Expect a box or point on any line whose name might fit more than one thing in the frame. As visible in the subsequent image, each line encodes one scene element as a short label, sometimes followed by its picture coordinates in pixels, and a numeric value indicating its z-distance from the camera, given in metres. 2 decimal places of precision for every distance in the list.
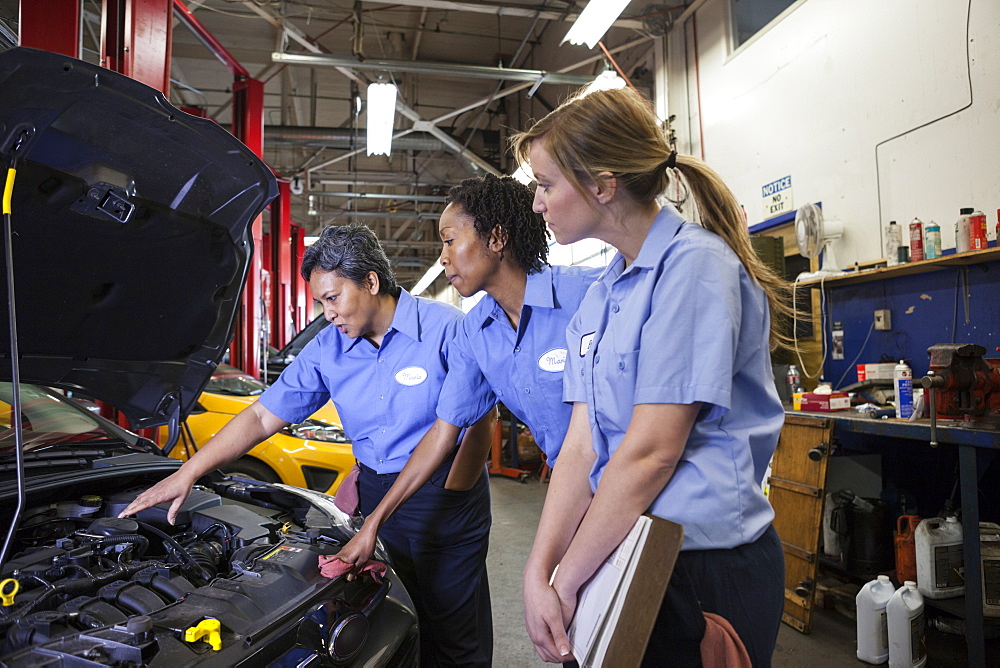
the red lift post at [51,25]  2.81
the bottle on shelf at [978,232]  2.87
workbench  2.28
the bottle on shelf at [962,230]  2.90
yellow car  3.88
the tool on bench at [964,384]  2.49
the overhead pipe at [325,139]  8.11
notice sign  4.34
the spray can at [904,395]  2.88
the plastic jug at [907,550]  2.84
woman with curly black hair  1.52
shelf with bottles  2.85
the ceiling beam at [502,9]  5.30
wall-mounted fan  3.81
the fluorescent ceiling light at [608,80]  4.46
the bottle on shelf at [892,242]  3.35
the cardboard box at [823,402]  3.26
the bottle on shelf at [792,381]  3.92
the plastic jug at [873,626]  2.58
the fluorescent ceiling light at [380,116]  5.11
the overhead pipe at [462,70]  5.66
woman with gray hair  1.86
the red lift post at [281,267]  8.52
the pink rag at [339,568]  1.48
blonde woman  0.84
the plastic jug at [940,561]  2.66
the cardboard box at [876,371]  3.43
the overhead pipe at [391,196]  10.15
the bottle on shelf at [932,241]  3.08
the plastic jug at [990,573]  2.47
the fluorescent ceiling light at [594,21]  3.93
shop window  4.57
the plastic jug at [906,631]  2.48
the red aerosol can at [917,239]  3.15
